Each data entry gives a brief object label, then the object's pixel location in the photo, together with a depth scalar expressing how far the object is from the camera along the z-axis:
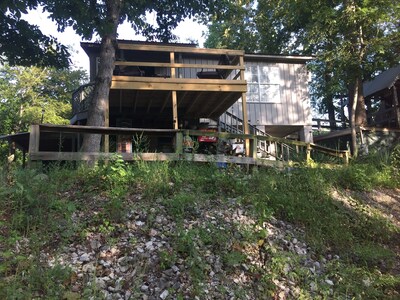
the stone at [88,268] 4.86
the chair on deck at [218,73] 15.59
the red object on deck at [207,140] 15.01
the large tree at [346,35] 18.47
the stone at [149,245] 5.52
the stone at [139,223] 6.06
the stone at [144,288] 4.79
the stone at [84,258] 5.05
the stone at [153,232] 5.87
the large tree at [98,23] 10.66
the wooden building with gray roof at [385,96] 22.58
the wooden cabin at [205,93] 13.32
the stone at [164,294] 4.73
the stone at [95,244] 5.34
